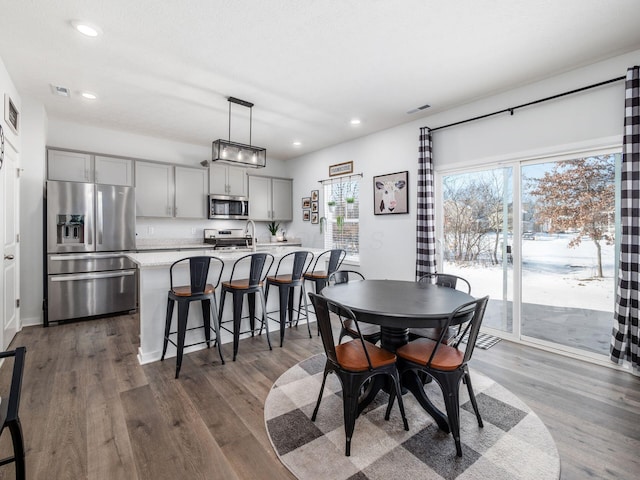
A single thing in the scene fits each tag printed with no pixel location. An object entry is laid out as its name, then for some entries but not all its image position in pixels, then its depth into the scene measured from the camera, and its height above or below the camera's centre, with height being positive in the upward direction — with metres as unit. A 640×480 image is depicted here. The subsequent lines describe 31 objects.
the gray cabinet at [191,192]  5.33 +0.81
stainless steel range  5.73 +0.01
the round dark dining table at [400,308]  1.82 -0.43
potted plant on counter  6.51 +0.21
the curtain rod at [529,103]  2.79 +1.42
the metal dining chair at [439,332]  2.28 -0.71
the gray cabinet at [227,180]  5.69 +1.10
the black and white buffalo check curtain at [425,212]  4.06 +0.36
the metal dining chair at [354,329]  2.38 -0.74
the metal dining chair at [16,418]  1.21 -0.70
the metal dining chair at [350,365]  1.78 -0.74
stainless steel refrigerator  4.00 -0.15
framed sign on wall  5.36 +1.24
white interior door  3.04 -0.10
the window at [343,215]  5.35 +0.42
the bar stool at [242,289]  3.08 -0.50
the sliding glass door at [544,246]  2.99 -0.07
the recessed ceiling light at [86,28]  2.35 +1.62
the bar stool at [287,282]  3.42 -0.48
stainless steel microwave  5.66 +0.60
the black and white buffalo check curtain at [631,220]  2.60 +0.17
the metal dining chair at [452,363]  1.77 -0.72
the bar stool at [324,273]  3.82 -0.44
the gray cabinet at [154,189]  4.97 +0.80
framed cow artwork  4.48 +0.68
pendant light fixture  3.57 +1.01
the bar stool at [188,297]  2.72 -0.52
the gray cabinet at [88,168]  4.33 +1.03
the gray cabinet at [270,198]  6.24 +0.84
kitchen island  2.93 -0.63
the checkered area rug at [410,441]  1.64 -1.20
